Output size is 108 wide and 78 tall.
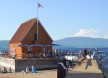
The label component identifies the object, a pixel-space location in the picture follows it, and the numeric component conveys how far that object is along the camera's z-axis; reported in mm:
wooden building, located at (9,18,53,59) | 32526
